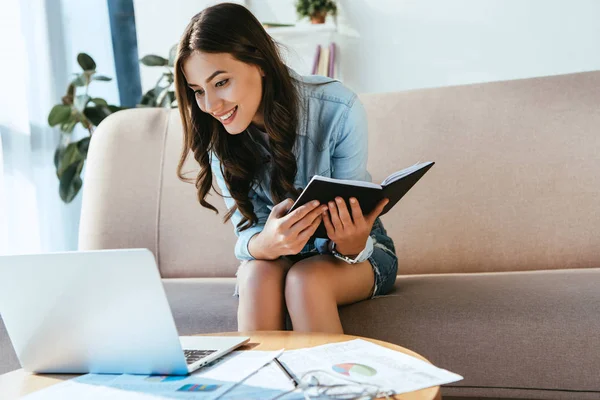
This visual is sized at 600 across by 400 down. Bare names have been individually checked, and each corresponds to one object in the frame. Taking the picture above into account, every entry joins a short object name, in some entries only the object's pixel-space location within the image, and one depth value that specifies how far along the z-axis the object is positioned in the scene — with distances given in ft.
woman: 4.35
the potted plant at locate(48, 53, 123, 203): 8.85
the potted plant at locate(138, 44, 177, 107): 9.35
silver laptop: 2.91
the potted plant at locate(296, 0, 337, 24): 11.16
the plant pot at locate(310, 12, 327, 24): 11.24
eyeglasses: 2.51
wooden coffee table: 3.12
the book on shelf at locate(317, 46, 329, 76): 11.39
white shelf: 11.27
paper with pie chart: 2.66
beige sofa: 4.45
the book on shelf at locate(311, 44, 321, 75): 11.38
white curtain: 8.68
